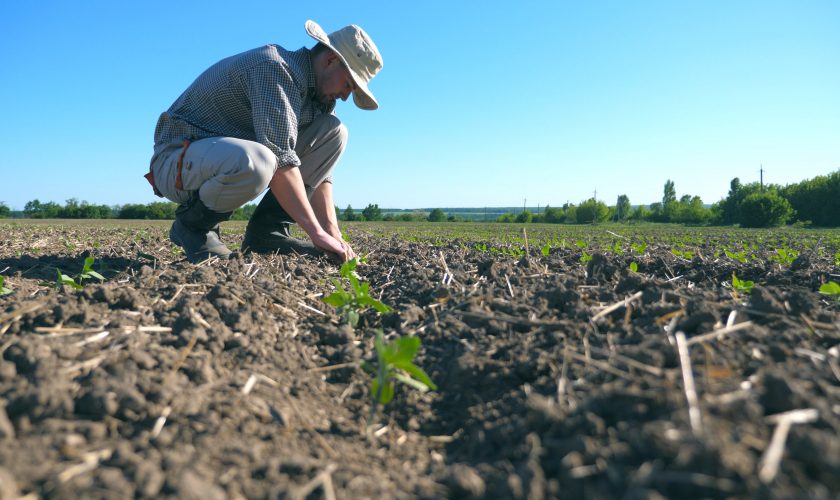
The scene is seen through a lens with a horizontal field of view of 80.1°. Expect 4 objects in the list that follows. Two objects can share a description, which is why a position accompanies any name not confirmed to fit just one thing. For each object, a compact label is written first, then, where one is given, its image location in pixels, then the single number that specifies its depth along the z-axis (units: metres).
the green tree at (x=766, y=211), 36.03
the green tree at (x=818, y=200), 39.75
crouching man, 3.37
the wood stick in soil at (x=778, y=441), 0.93
